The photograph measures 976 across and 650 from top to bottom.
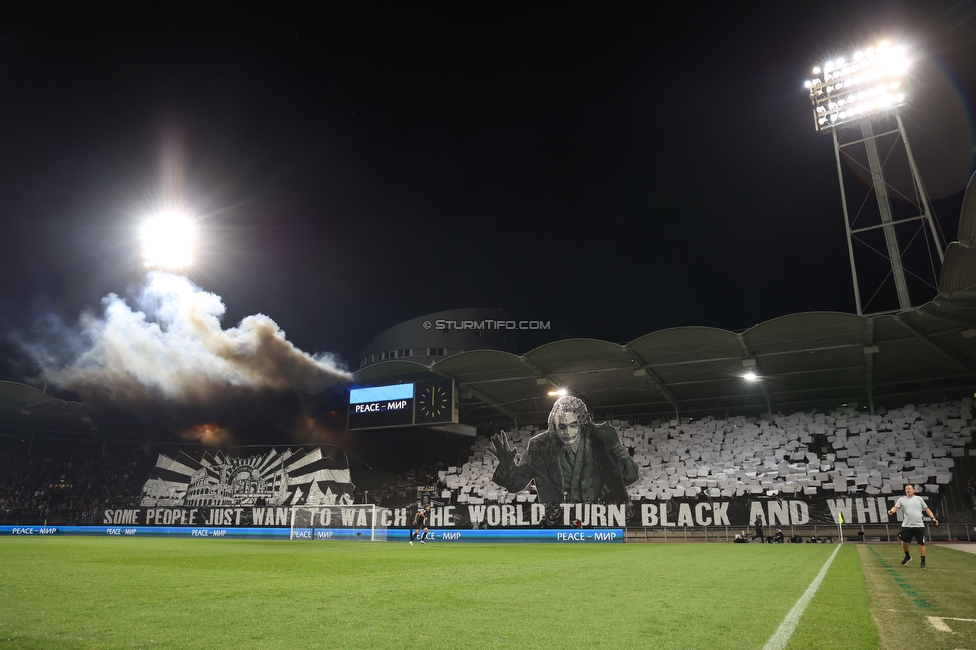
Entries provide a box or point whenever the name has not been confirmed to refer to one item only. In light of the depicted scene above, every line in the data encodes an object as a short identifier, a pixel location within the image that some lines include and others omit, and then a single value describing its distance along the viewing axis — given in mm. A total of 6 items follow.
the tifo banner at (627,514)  25875
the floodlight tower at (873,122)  26812
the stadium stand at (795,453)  29000
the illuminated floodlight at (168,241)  38125
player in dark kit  25161
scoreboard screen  34781
